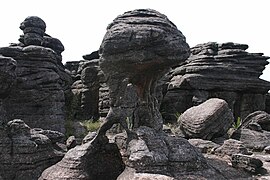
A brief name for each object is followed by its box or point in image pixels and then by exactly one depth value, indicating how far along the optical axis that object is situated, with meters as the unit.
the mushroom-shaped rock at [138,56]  7.13
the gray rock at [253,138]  11.83
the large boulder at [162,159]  6.24
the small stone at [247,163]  7.94
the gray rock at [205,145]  10.34
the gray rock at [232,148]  9.24
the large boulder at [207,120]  12.95
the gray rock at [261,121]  14.70
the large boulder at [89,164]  6.79
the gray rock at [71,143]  10.29
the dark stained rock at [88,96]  23.64
